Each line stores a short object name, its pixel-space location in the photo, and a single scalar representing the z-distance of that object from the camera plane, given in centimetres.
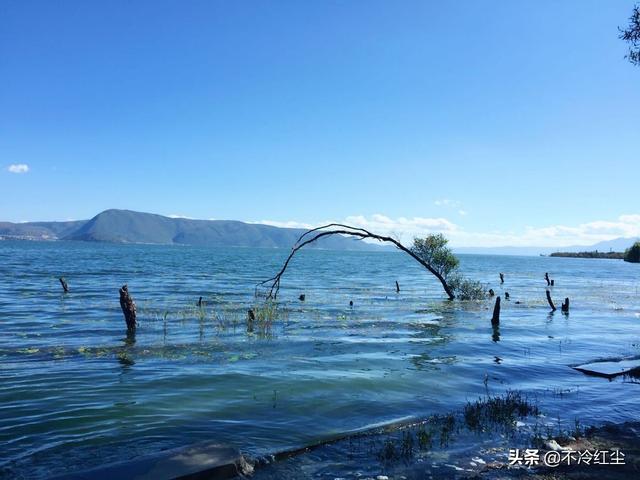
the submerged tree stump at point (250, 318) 2503
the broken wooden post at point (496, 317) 2762
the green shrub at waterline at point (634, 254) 14881
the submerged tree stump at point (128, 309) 2264
